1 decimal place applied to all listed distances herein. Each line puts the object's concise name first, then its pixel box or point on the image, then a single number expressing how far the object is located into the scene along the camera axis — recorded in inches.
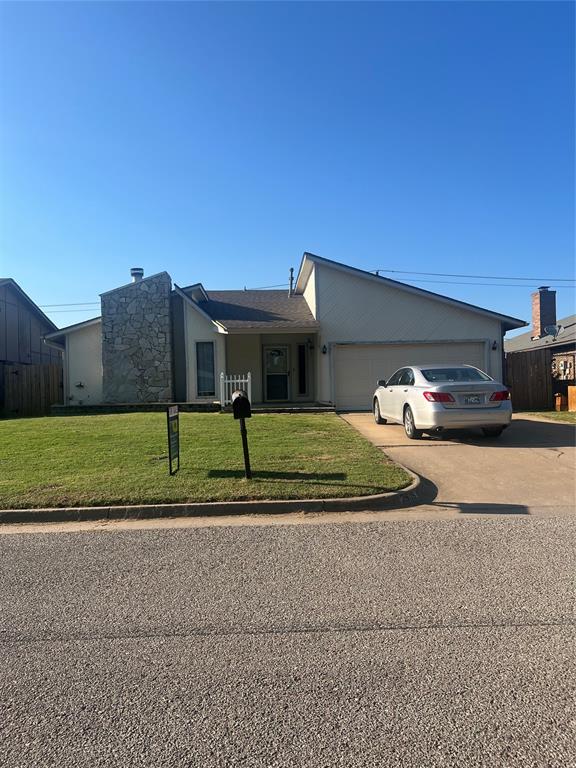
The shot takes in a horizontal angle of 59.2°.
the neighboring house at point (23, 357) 806.5
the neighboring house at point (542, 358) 665.0
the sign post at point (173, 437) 268.7
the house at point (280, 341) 637.9
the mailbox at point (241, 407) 265.3
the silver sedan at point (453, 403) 357.7
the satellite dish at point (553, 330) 942.4
